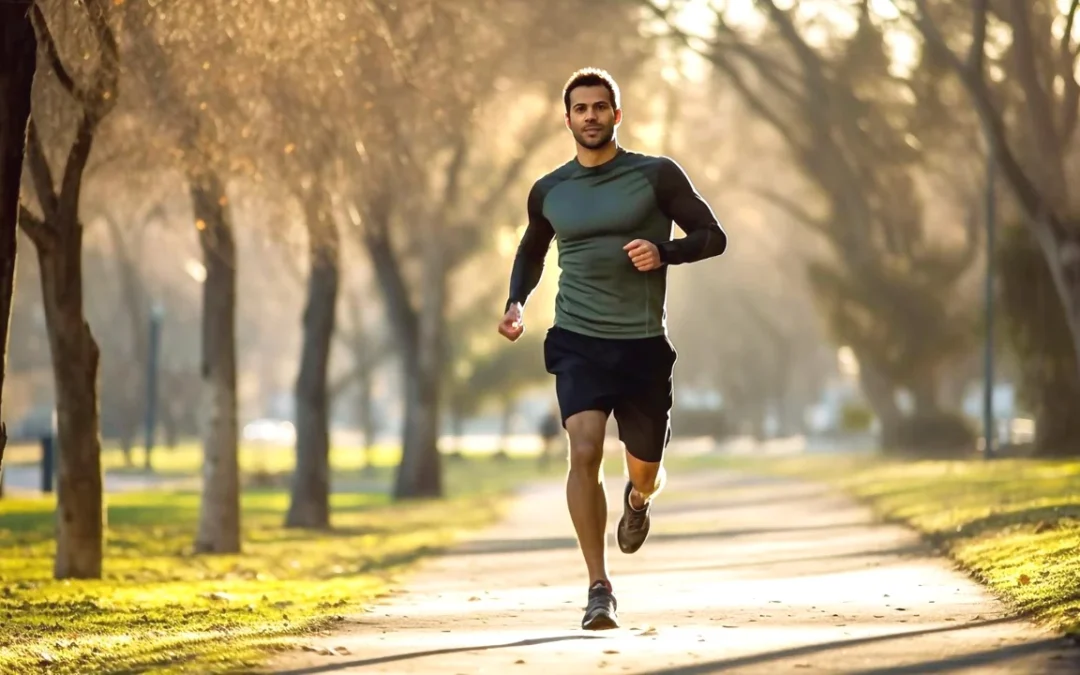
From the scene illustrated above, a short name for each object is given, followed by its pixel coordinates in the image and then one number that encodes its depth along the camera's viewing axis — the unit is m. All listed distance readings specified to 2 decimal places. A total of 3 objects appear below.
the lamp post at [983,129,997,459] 35.56
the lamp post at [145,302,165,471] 47.12
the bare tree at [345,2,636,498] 17.80
